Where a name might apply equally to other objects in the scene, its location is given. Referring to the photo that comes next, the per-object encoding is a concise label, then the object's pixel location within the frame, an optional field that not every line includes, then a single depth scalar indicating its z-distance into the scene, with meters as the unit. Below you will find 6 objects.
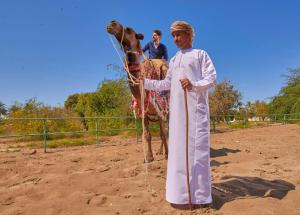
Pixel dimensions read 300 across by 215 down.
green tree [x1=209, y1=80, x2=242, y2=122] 35.56
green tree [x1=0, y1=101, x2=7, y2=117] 37.93
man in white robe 3.40
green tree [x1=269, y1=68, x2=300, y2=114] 40.12
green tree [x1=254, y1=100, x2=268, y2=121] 57.64
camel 5.02
